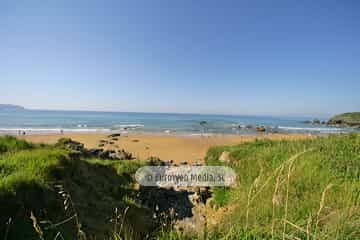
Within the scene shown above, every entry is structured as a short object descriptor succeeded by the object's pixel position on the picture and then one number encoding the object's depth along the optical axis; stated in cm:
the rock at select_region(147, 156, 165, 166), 1230
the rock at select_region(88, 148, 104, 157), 1406
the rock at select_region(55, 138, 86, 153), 1392
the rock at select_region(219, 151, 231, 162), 1056
